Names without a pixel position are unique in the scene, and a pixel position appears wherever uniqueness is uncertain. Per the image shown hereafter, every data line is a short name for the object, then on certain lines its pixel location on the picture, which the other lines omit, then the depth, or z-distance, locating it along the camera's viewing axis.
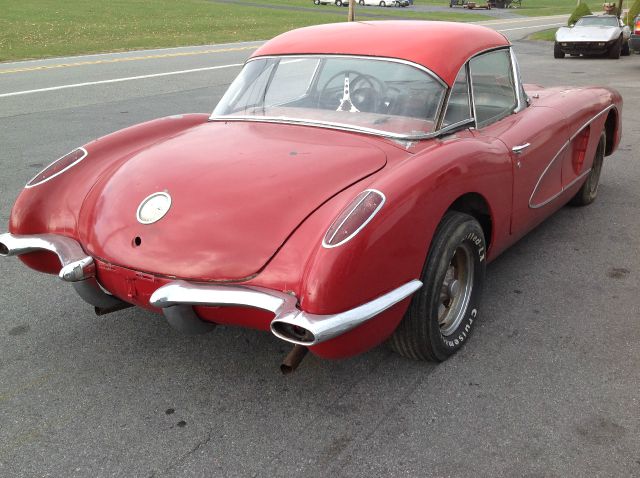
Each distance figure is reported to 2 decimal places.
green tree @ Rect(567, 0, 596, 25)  26.49
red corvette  2.49
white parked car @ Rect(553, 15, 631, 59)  17.00
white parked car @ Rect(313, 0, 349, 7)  45.12
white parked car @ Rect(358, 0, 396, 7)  46.53
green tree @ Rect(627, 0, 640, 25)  22.82
